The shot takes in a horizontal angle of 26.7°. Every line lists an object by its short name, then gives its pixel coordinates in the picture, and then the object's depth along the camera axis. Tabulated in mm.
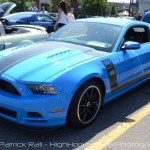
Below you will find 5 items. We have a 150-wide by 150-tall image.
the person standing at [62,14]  9758
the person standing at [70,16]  11258
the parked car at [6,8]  7242
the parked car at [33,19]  12491
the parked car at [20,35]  5793
